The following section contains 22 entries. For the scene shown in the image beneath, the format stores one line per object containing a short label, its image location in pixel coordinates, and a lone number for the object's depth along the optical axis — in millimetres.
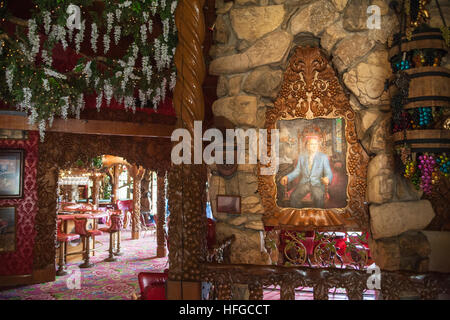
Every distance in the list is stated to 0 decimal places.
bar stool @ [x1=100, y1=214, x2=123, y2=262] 7199
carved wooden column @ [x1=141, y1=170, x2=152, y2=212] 11930
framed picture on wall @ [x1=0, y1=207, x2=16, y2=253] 5395
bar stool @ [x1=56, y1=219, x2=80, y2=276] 6102
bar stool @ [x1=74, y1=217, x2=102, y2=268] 6559
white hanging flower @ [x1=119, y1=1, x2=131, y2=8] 3863
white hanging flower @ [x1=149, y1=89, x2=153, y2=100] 5254
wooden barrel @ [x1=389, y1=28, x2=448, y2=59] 2598
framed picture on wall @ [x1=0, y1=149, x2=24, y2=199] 5434
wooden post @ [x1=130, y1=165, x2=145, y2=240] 9516
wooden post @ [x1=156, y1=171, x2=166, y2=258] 7477
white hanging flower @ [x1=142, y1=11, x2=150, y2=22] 3959
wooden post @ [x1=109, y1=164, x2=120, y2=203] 12211
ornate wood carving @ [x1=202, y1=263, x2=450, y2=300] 2090
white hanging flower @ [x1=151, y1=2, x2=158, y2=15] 3904
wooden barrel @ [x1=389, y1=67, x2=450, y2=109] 2553
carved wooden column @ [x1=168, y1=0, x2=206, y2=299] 2414
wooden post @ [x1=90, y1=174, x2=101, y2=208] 11578
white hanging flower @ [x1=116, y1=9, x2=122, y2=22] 3941
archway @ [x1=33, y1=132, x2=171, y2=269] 5641
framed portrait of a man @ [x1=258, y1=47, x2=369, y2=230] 3074
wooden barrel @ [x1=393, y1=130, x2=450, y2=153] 2502
